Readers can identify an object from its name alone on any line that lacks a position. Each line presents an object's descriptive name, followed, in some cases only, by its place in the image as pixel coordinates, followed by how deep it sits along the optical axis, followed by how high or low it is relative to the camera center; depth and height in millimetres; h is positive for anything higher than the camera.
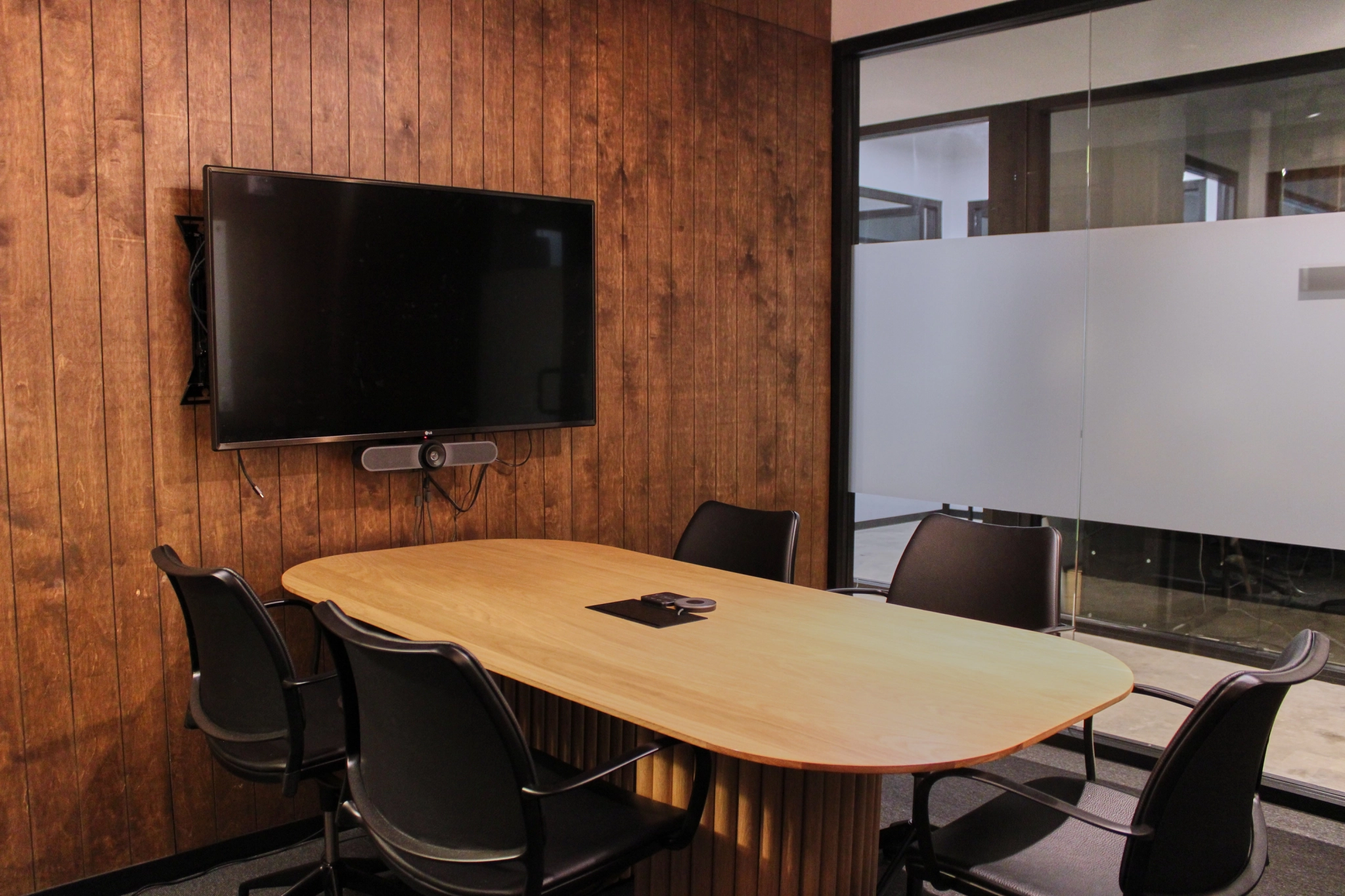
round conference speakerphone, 2654 -553
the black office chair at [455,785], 1786 -720
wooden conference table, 1837 -594
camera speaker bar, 3330 -229
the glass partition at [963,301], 4074 +343
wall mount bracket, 3018 +241
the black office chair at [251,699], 2350 -742
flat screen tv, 3008 +242
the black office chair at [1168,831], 1759 -816
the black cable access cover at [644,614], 2559 -567
